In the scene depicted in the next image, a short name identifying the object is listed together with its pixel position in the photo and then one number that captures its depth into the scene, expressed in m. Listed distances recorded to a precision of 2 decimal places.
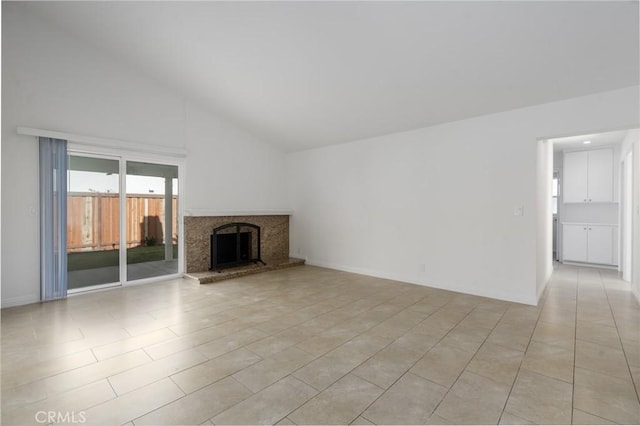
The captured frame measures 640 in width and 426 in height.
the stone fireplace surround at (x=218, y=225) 5.41
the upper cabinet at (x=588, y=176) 6.25
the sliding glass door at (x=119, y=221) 4.38
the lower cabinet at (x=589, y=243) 6.07
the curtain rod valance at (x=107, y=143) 3.86
